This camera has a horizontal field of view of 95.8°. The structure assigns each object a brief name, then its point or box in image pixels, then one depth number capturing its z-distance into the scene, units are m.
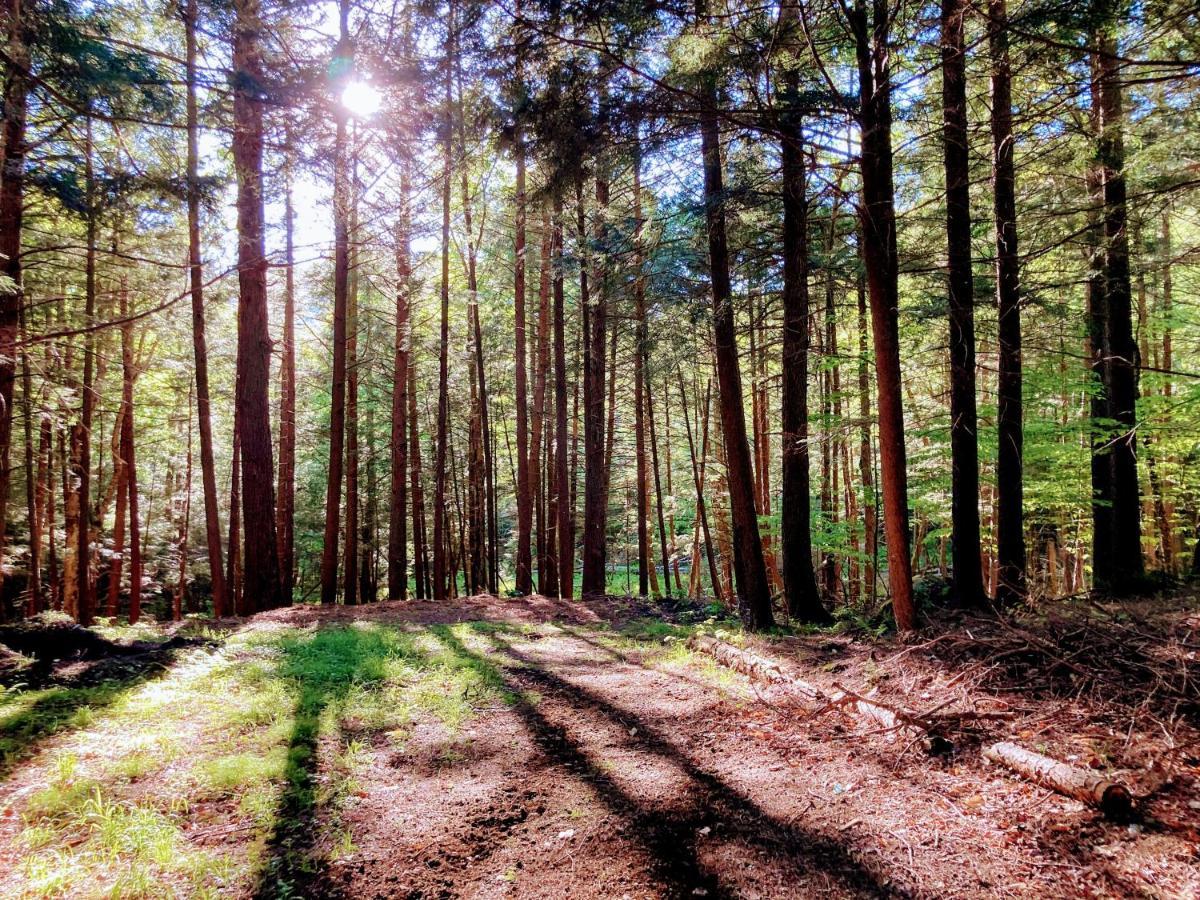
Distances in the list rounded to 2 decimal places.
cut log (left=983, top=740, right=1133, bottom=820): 2.59
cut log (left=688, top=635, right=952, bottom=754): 3.62
